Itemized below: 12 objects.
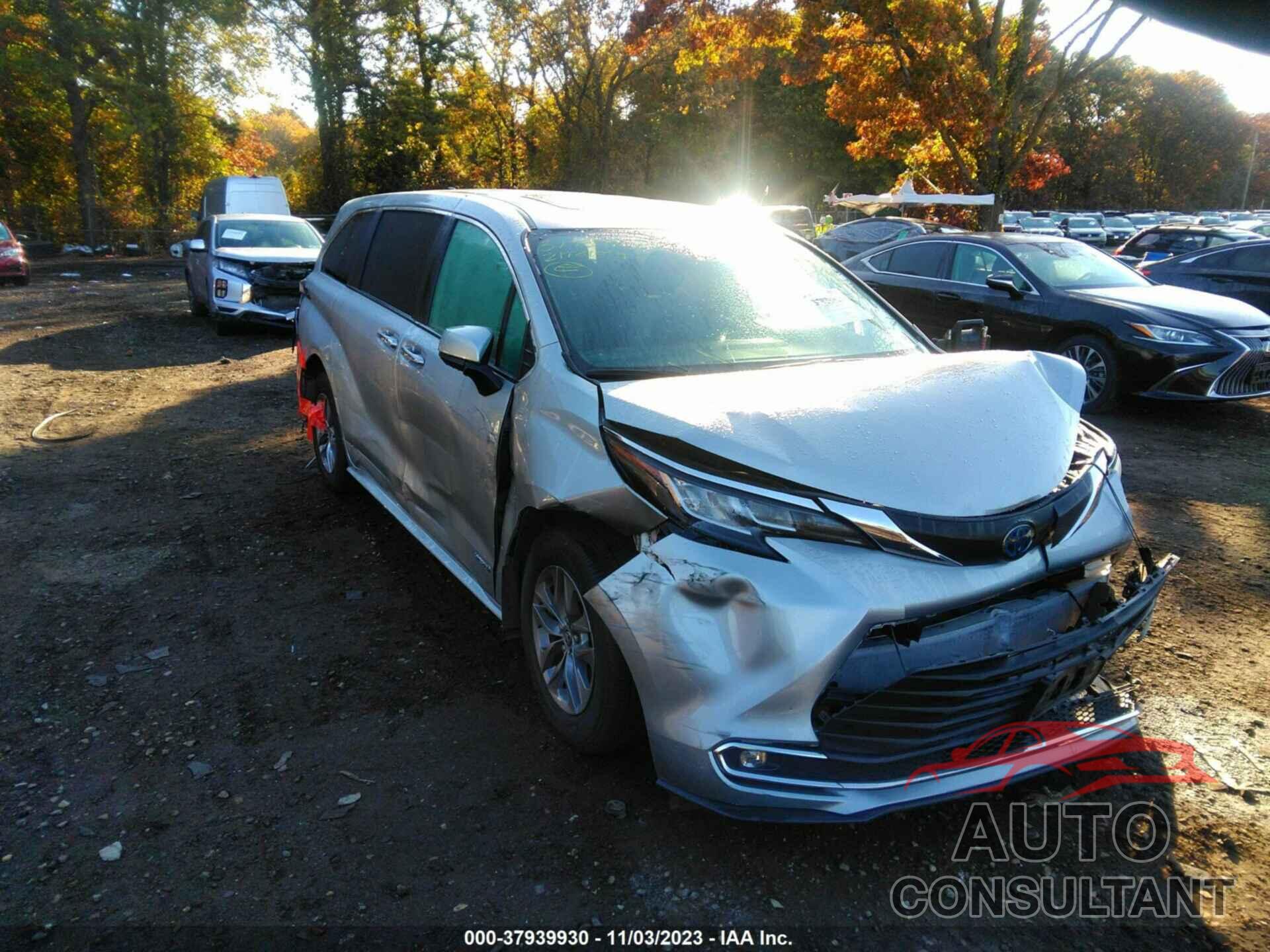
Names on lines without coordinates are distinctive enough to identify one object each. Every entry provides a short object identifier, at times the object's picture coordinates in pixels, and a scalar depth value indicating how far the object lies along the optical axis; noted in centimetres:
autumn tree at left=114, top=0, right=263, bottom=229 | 2941
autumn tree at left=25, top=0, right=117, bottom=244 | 2812
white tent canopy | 1839
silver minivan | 241
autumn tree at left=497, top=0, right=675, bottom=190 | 2833
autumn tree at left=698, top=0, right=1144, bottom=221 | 1520
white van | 2264
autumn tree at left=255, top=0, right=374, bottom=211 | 3156
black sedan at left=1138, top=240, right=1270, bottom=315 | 1103
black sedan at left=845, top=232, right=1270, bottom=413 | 795
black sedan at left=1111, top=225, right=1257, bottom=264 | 1516
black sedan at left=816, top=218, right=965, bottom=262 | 1772
